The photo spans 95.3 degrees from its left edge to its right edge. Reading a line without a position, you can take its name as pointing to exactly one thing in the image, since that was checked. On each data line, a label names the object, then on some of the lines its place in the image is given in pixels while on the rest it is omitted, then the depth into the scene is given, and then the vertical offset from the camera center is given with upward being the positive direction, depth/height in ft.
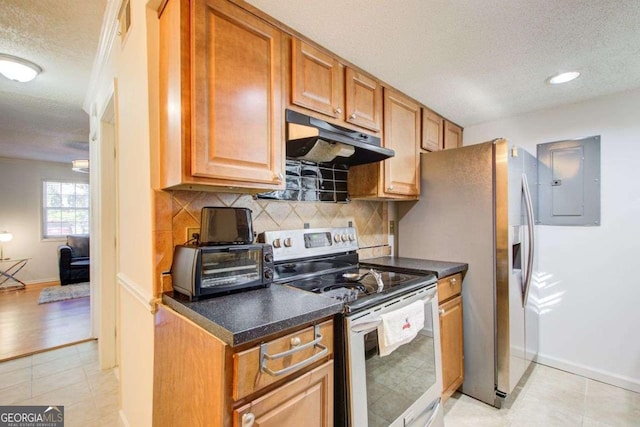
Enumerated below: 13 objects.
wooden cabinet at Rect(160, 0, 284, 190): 3.72 +1.58
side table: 17.34 -3.54
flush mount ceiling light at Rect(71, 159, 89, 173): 13.36 +2.28
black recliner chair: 17.53 -2.88
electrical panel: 7.55 +0.77
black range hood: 4.70 +1.24
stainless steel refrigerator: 6.27 -0.85
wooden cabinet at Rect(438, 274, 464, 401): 6.05 -2.64
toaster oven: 3.76 -0.78
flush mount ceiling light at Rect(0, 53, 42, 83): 6.65 +3.43
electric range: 3.79 -1.67
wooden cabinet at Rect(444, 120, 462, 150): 8.95 +2.43
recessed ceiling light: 6.29 +2.95
